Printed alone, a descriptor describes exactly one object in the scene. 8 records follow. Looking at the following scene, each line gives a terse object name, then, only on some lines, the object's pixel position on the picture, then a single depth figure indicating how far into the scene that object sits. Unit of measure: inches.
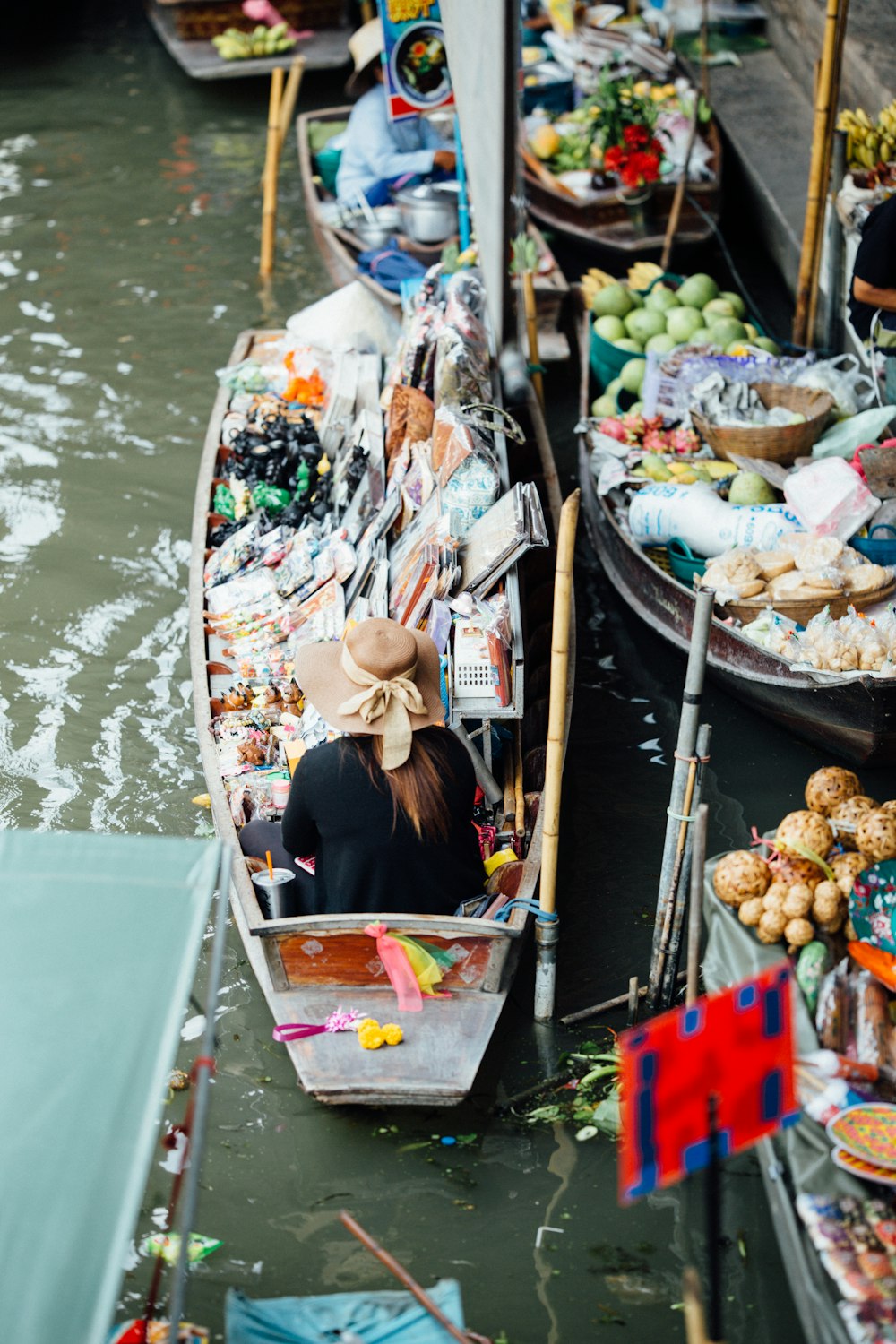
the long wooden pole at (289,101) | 354.9
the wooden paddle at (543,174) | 343.6
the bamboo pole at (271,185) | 343.3
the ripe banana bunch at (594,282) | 301.3
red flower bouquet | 334.3
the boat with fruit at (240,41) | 462.9
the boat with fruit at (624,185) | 335.6
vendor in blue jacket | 344.8
